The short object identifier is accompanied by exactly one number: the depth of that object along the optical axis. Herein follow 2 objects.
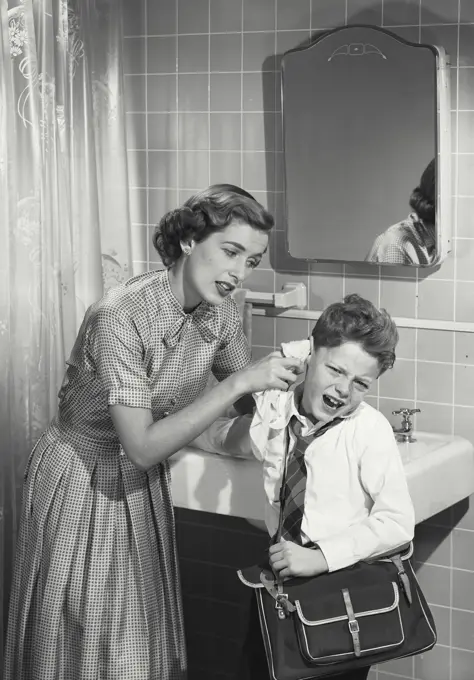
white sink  2.34
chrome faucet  2.59
